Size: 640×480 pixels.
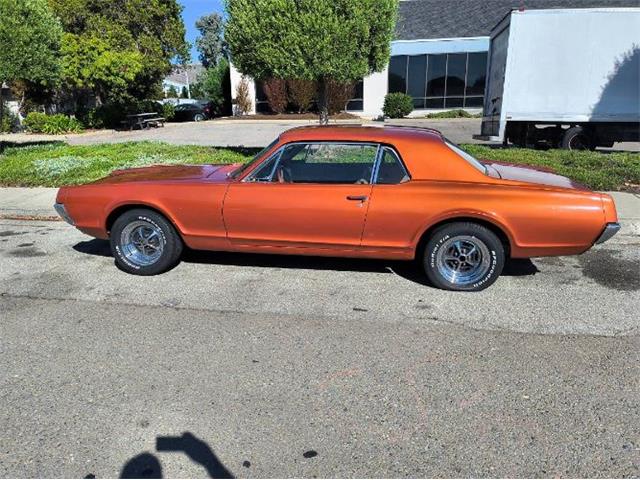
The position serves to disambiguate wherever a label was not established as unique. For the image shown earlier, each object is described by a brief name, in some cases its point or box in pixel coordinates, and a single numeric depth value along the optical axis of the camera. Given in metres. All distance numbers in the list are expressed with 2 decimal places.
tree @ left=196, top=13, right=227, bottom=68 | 76.56
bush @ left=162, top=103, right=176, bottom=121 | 32.03
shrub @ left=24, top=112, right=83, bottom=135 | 23.34
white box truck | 11.93
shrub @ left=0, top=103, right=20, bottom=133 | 23.89
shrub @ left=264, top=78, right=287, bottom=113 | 32.89
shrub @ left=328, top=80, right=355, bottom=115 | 32.00
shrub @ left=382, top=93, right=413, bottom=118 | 31.97
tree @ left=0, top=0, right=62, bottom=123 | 11.01
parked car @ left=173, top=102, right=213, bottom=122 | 33.92
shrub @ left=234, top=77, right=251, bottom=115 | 34.91
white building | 32.03
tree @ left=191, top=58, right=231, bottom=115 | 38.50
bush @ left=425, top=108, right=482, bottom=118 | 31.73
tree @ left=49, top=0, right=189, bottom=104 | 24.16
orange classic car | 4.36
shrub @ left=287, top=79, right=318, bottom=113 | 32.25
